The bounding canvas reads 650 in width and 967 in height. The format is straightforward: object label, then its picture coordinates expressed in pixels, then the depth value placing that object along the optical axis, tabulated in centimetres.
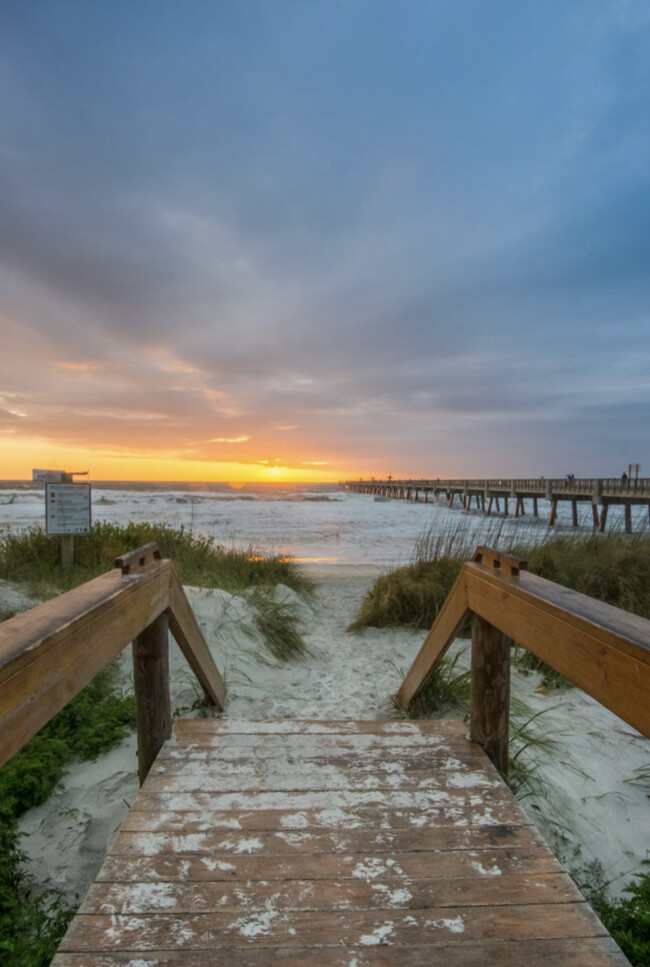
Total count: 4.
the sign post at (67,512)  622
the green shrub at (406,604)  564
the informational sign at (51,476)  662
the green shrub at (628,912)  160
